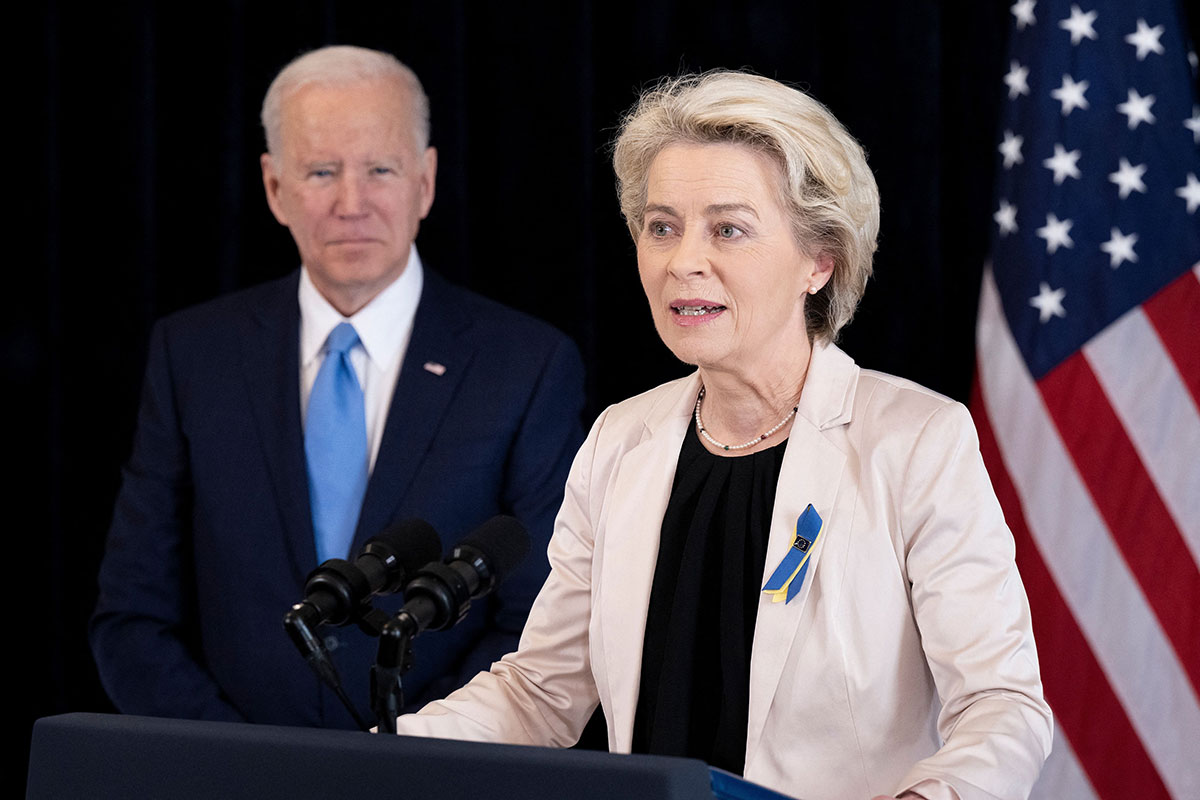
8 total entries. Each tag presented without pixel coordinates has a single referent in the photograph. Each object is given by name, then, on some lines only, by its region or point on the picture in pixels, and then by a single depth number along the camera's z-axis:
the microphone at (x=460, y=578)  5.52
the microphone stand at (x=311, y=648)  5.40
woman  6.00
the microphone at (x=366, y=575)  5.50
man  6.47
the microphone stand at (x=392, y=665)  5.39
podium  4.23
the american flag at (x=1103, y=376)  6.46
